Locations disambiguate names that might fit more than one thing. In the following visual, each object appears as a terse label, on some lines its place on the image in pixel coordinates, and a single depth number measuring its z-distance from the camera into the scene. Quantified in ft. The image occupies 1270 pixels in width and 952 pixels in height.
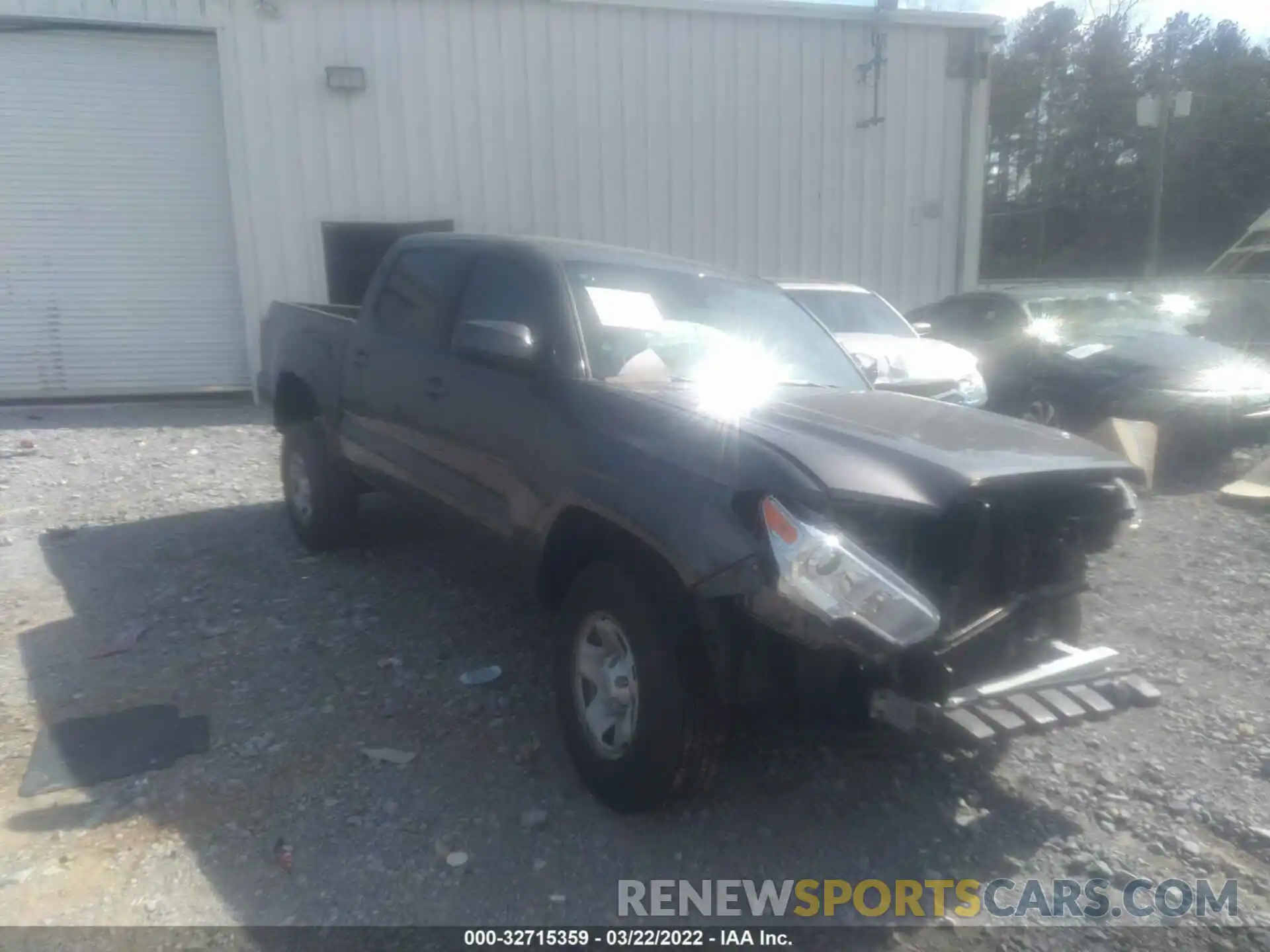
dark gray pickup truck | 9.84
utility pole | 92.32
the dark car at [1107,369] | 28.48
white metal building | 37.14
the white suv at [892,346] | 27.37
